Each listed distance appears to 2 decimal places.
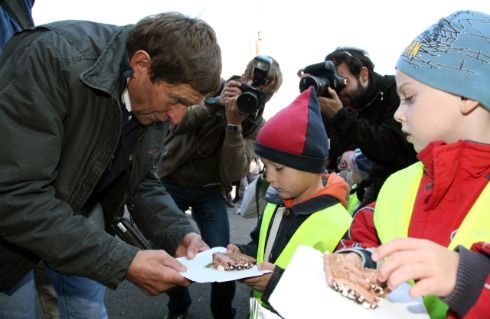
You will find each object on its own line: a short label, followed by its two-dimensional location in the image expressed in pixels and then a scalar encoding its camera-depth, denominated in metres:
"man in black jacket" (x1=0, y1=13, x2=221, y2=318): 1.34
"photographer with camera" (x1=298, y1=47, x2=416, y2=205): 2.16
